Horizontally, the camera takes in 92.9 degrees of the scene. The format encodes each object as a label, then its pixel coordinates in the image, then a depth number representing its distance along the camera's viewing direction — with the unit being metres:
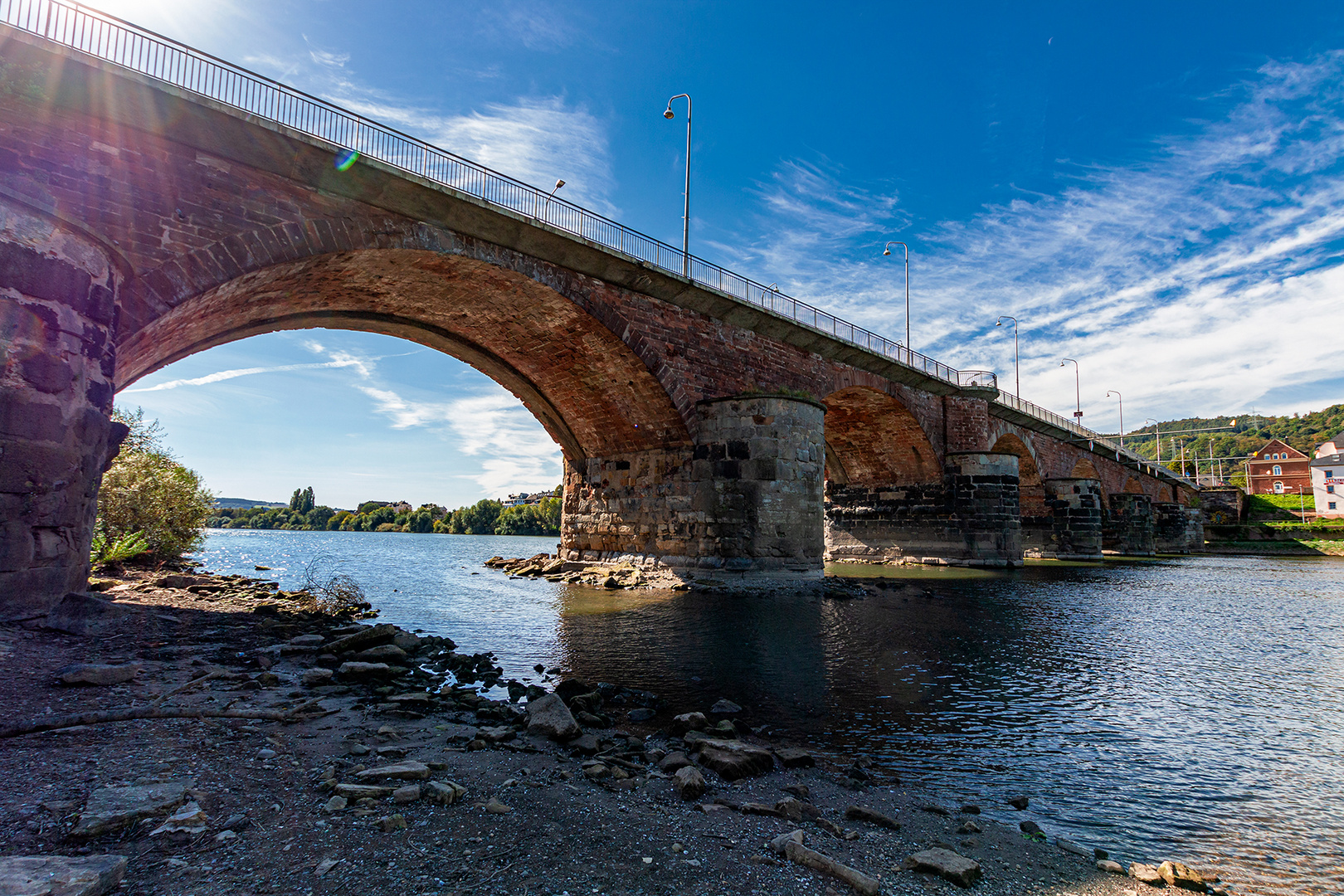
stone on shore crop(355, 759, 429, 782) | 3.76
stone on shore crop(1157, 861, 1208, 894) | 3.30
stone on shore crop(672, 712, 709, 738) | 5.61
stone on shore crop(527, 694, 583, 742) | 5.07
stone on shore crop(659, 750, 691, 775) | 4.60
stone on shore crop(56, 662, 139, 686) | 5.04
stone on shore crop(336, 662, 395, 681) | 6.70
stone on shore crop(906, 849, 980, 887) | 3.18
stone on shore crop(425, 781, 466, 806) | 3.58
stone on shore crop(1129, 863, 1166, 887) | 3.34
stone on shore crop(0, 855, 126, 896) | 2.15
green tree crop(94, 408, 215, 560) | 15.32
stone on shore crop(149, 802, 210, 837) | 2.89
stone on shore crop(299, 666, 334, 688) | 6.32
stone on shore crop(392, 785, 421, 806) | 3.51
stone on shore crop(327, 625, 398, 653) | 7.89
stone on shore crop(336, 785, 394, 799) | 3.51
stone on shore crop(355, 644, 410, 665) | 7.54
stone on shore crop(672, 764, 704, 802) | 4.07
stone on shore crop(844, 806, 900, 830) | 3.82
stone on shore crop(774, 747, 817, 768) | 4.85
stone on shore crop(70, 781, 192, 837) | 2.80
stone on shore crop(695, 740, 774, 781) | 4.50
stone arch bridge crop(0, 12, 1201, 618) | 7.45
